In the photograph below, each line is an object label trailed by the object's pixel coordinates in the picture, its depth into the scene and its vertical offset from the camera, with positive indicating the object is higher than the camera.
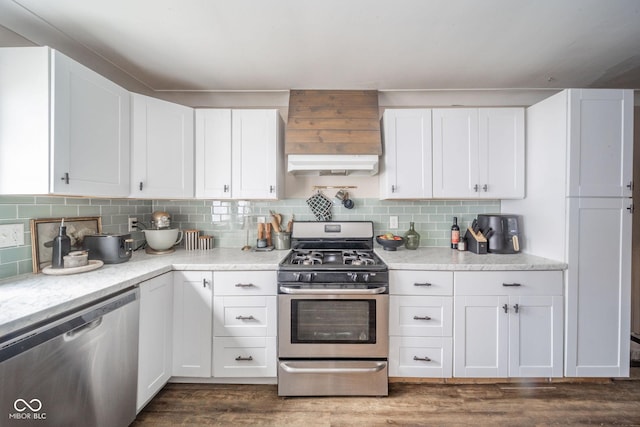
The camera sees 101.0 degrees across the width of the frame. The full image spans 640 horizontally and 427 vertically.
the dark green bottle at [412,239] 2.47 -0.25
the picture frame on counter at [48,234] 1.61 -0.16
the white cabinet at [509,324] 1.90 -0.81
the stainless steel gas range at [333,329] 1.84 -0.83
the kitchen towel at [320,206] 2.60 +0.05
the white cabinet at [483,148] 2.28 +0.56
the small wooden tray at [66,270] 1.56 -0.36
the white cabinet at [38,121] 1.38 +0.48
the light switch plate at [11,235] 1.49 -0.14
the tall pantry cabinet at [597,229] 1.89 -0.12
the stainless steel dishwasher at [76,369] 0.98 -0.70
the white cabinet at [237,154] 2.30 +0.50
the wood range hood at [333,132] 2.18 +0.67
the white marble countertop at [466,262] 1.90 -0.37
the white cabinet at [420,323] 1.92 -0.81
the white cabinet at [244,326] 1.91 -0.83
